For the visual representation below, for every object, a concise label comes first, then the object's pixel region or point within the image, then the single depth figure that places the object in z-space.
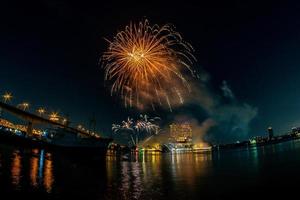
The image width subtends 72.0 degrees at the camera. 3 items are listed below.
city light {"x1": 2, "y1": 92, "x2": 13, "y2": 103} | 86.85
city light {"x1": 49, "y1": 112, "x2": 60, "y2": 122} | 127.18
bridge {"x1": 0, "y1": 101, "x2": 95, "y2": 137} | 72.71
